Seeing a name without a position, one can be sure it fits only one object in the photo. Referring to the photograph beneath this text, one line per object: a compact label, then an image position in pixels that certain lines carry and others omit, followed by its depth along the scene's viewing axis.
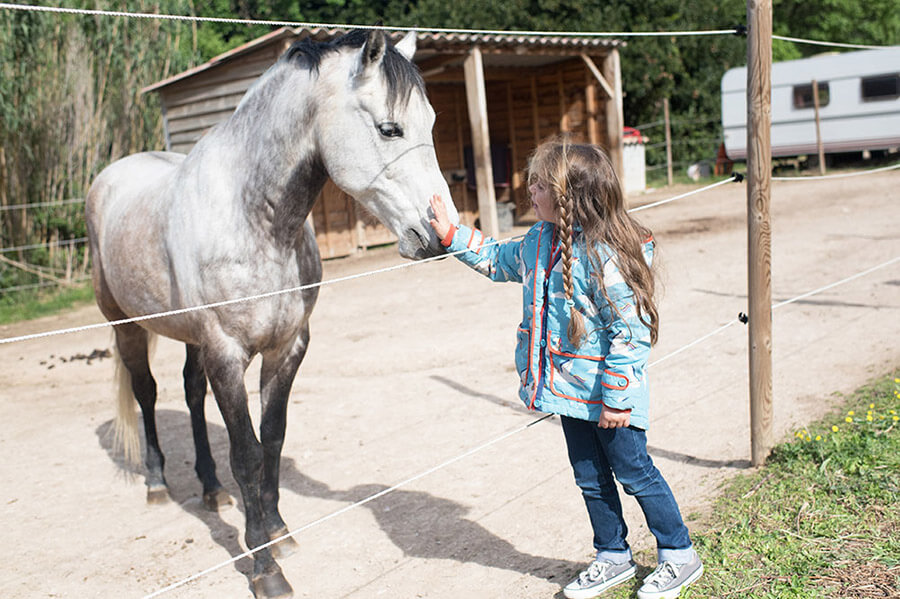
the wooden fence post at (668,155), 17.88
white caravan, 15.84
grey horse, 2.39
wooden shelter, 10.50
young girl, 2.17
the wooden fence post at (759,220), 3.22
